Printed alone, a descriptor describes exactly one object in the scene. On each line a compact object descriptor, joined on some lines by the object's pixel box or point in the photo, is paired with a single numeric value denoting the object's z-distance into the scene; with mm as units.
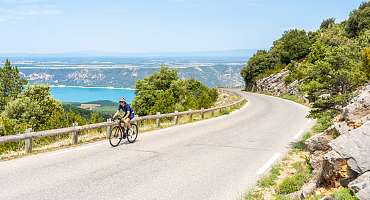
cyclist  16469
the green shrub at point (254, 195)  8898
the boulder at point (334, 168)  6605
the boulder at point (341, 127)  9003
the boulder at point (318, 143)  9992
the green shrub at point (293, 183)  9492
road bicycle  15729
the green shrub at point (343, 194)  5630
